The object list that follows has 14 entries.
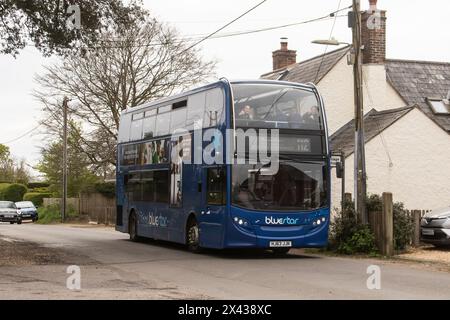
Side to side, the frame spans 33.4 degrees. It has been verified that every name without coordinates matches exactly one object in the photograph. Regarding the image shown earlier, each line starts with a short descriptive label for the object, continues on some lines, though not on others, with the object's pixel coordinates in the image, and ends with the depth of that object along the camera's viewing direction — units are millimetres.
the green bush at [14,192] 67625
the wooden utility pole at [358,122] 19906
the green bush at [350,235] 19797
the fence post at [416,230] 21500
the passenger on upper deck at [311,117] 18344
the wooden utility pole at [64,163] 46688
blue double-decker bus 17703
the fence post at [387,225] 19391
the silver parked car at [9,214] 50000
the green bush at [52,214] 53094
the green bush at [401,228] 19969
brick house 29453
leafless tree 46438
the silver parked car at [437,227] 20438
